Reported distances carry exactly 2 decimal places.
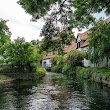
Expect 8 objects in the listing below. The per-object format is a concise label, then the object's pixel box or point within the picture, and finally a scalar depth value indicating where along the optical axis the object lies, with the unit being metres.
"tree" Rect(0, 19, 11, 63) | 24.62
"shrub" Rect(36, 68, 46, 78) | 17.80
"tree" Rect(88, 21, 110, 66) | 10.80
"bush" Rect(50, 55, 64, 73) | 27.07
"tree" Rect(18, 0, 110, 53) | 6.41
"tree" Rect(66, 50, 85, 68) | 21.51
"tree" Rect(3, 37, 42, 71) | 16.49
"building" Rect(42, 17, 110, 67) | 21.71
